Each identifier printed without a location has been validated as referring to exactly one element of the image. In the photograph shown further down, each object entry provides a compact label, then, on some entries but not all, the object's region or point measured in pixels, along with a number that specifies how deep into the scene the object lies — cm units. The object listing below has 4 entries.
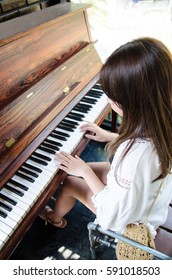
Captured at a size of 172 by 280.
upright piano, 104
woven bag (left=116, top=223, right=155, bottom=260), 92
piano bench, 87
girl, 78
